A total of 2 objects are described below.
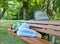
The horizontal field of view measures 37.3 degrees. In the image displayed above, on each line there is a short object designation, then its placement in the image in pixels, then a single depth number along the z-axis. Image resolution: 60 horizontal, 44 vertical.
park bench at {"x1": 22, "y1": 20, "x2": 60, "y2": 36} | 1.45
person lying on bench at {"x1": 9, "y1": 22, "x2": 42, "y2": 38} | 2.07
